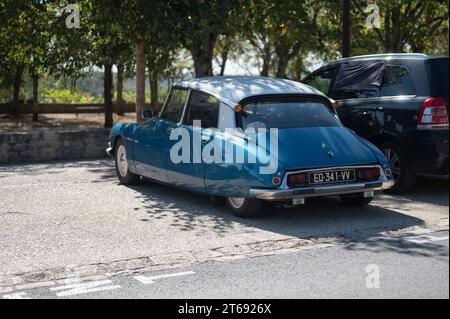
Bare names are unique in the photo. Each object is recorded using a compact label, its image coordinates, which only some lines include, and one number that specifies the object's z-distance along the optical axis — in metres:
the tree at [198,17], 13.58
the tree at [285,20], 17.36
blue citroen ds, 8.25
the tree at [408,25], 23.05
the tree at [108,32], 13.71
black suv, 9.67
